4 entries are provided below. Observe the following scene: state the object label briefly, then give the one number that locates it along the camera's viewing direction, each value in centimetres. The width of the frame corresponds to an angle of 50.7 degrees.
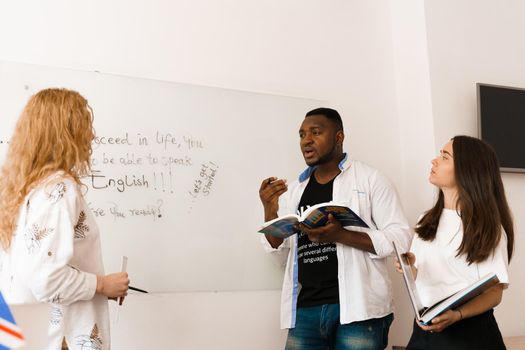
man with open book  234
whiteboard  242
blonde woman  158
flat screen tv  315
